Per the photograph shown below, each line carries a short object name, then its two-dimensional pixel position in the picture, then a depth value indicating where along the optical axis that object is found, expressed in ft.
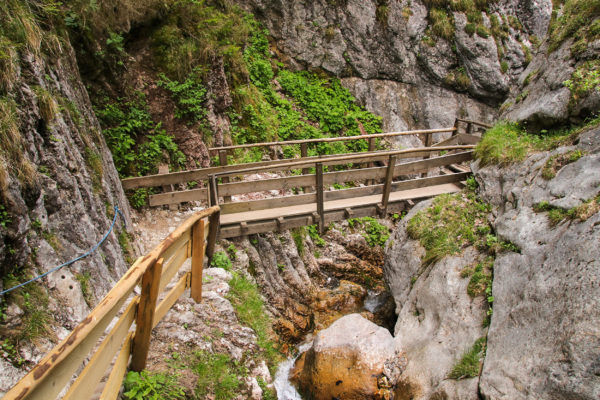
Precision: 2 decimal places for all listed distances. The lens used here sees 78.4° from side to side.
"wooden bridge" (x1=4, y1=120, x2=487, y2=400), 6.77
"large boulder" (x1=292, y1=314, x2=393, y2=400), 17.84
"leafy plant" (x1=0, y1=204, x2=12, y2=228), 11.41
